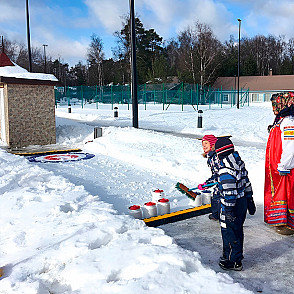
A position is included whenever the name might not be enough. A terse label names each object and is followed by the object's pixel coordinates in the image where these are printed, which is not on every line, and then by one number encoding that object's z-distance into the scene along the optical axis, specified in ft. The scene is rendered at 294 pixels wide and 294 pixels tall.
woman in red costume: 13.60
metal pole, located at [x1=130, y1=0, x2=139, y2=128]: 42.73
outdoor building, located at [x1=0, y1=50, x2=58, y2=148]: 39.70
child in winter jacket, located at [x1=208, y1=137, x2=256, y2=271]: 11.23
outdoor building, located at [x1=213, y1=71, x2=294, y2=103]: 160.56
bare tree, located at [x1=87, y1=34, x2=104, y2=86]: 178.35
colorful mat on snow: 31.27
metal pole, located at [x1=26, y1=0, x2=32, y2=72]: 66.11
